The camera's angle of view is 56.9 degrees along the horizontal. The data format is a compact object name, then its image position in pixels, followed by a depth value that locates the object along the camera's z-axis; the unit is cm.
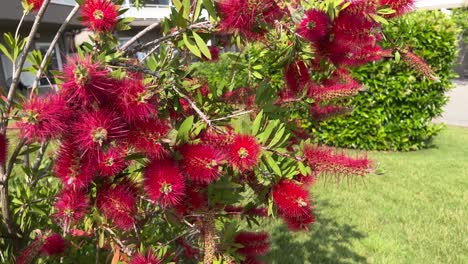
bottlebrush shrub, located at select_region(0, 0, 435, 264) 96
